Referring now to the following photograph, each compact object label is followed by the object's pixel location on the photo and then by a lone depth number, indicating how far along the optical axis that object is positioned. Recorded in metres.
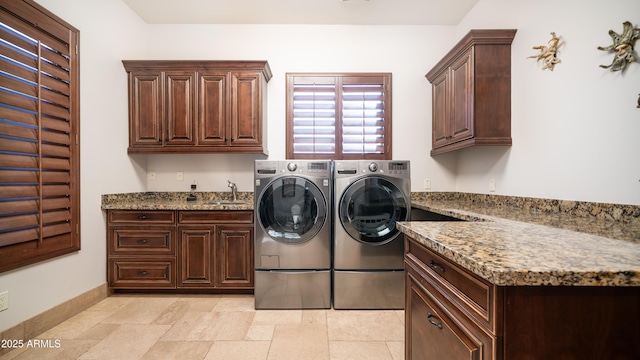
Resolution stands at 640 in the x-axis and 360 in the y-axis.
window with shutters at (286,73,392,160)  3.00
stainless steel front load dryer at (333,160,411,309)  2.34
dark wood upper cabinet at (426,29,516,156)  2.12
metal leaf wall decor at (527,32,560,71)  1.74
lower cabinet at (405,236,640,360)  0.64
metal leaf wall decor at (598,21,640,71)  1.28
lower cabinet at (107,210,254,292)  2.47
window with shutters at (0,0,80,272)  1.67
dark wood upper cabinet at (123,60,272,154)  2.68
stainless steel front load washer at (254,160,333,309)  2.33
